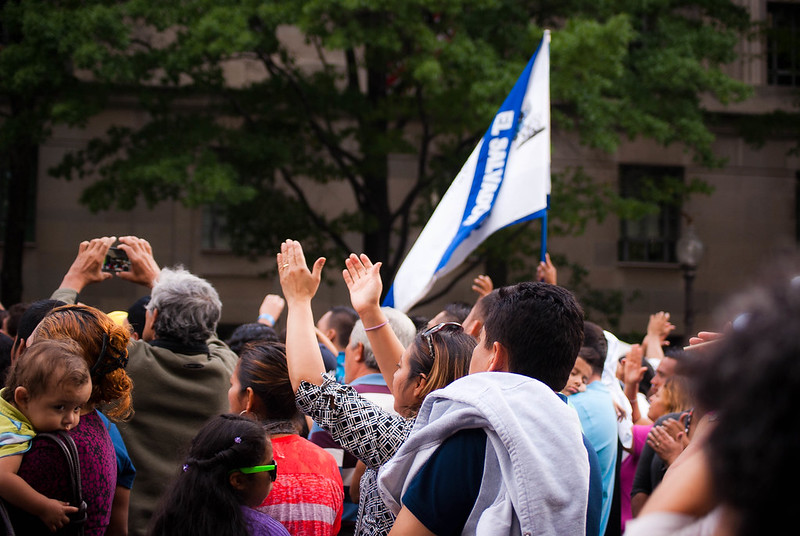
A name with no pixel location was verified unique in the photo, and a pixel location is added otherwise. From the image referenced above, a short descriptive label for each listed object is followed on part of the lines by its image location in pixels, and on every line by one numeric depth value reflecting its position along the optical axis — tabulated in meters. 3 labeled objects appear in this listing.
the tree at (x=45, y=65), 12.52
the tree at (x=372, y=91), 12.39
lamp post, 15.49
